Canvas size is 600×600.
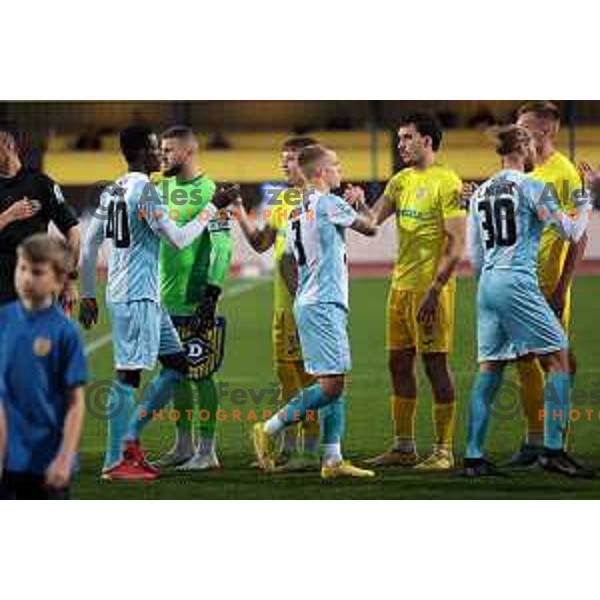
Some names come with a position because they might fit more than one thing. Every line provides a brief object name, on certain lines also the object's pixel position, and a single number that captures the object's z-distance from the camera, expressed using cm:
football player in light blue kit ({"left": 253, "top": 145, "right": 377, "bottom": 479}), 1781
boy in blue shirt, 1325
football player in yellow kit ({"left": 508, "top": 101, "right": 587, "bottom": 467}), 1856
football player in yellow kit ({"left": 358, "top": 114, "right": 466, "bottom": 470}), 1856
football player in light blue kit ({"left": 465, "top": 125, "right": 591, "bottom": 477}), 1791
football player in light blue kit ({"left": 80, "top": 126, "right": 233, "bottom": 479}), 1814
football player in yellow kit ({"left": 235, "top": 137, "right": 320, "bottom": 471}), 1842
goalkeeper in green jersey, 1883
